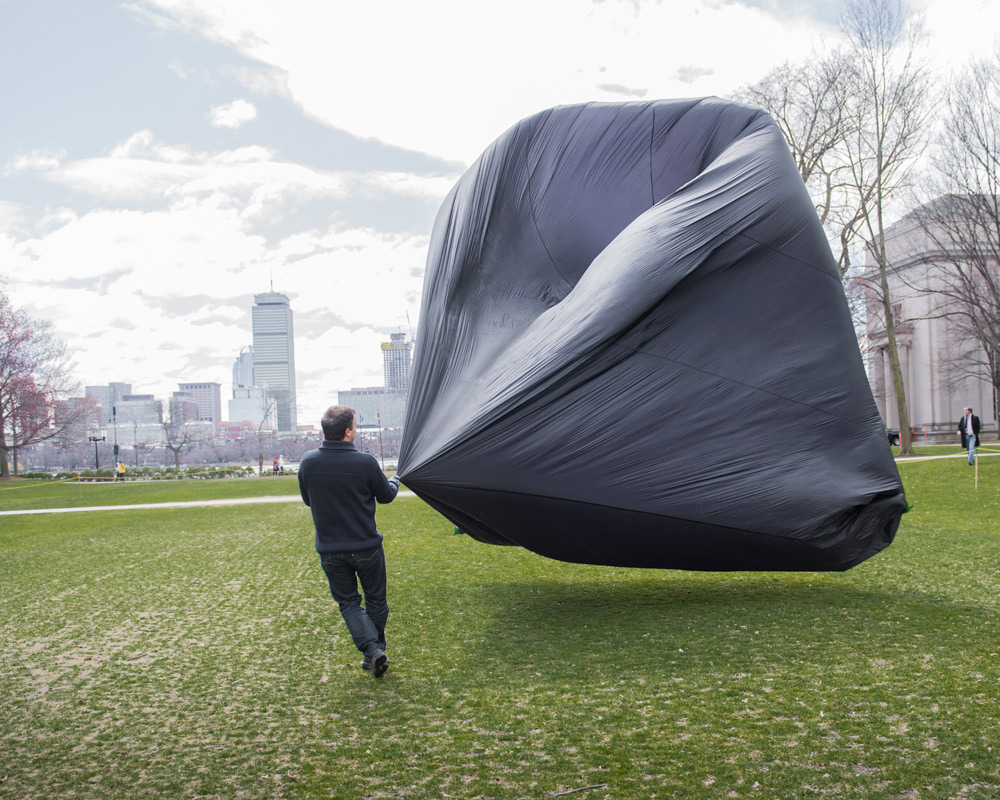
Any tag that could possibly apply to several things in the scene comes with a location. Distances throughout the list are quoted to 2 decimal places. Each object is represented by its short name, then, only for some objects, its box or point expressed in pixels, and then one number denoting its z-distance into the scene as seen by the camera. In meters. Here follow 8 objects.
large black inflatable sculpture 5.39
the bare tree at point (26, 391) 46.94
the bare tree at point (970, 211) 26.03
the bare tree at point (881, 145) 28.98
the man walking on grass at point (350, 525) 5.50
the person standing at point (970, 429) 21.16
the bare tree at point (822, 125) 29.19
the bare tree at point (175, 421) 73.94
